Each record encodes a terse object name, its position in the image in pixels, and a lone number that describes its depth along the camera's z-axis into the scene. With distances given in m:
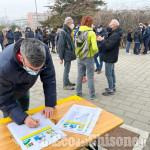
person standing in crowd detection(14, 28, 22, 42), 10.49
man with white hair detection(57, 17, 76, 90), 3.97
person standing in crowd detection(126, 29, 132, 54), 8.95
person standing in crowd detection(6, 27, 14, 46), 10.03
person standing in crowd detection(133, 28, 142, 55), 8.45
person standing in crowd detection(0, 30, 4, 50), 10.53
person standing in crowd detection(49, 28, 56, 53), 10.44
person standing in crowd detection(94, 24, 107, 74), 5.16
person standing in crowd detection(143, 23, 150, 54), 8.59
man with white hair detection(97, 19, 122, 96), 3.47
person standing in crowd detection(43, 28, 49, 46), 9.80
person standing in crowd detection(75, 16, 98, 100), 3.34
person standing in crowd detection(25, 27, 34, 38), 9.59
